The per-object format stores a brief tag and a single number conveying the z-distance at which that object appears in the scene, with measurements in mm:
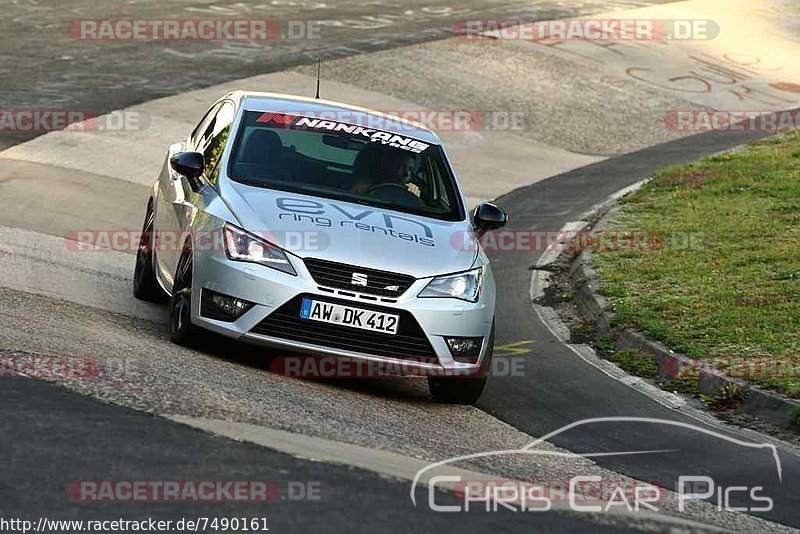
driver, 19281
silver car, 16547
